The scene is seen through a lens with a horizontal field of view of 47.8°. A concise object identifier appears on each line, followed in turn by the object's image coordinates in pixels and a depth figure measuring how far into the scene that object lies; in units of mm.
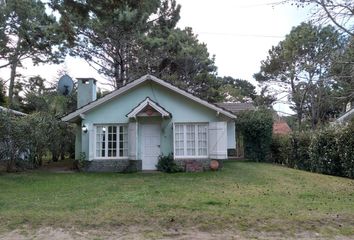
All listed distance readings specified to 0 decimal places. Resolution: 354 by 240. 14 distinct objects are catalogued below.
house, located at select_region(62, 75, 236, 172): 18172
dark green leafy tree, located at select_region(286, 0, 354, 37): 13461
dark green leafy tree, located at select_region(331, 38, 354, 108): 15759
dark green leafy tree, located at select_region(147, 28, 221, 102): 32062
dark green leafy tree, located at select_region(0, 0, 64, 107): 23812
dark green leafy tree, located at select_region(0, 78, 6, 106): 34525
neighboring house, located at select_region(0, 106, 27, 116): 17522
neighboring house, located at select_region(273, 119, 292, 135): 51153
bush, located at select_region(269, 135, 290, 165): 24902
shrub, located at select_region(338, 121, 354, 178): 16172
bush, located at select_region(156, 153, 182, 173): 17938
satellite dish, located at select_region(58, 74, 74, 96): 18828
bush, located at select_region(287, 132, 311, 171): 21625
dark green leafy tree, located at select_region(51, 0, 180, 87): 27484
